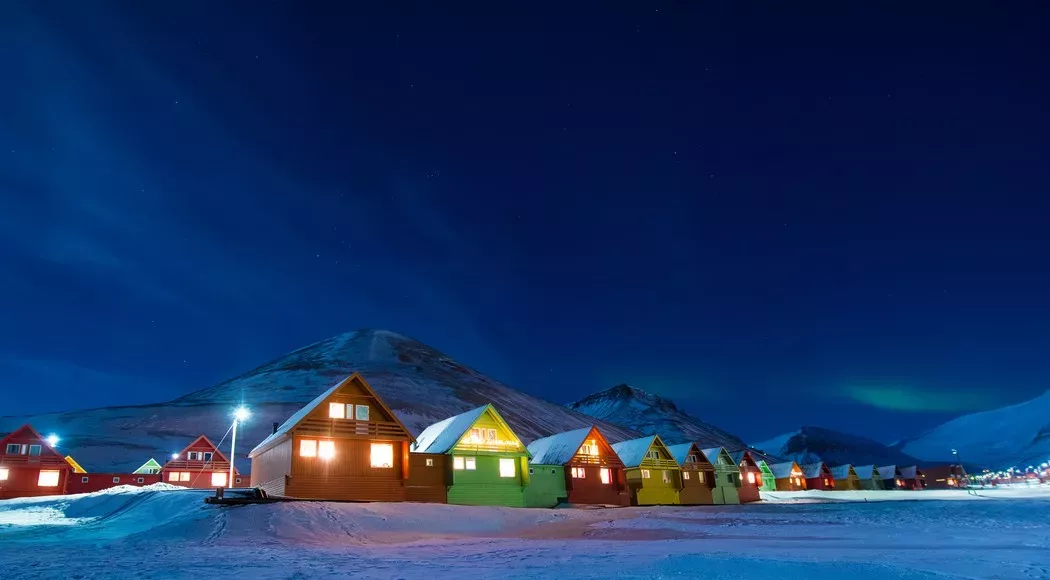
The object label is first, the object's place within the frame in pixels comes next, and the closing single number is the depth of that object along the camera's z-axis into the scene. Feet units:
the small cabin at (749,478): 269.03
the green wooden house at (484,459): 161.68
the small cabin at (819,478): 400.88
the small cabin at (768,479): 367.25
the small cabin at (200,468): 246.68
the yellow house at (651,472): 217.15
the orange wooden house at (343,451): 132.26
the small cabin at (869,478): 450.71
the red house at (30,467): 203.21
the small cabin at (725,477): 254.74
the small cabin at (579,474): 192.03
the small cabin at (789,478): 387.14
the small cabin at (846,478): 430.20
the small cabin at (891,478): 463.42
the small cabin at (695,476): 237.86
